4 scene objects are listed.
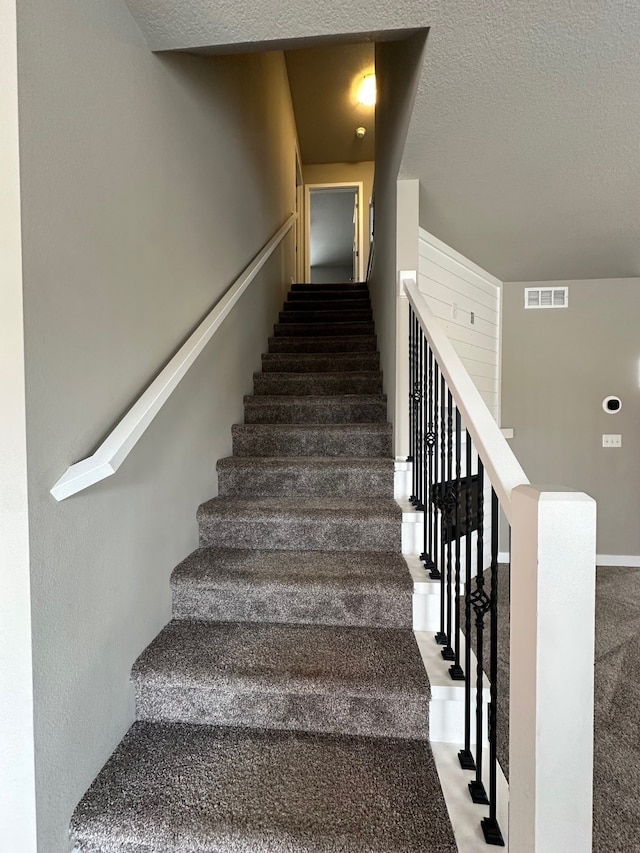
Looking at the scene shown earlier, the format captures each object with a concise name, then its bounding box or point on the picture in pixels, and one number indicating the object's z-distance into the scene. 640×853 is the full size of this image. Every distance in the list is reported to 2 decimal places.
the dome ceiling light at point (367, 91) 4.75
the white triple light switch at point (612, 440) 3.54
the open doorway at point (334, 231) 6.51
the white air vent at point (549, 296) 3.61
